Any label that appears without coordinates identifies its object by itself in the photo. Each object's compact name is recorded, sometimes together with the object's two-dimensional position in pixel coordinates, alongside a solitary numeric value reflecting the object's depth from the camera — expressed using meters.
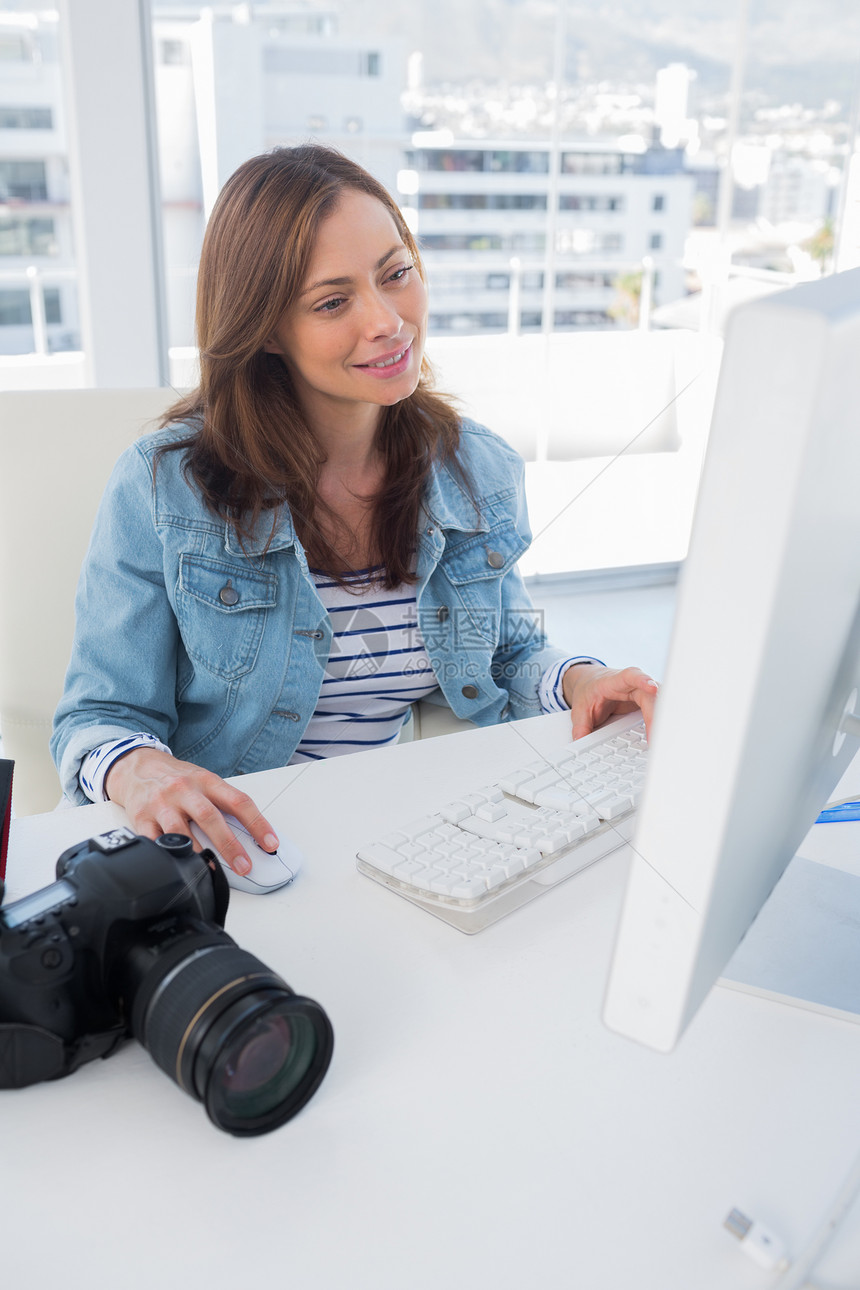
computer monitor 0.32
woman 1.03
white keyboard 0.70
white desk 0.46
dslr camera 0.51
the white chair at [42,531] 1.14
